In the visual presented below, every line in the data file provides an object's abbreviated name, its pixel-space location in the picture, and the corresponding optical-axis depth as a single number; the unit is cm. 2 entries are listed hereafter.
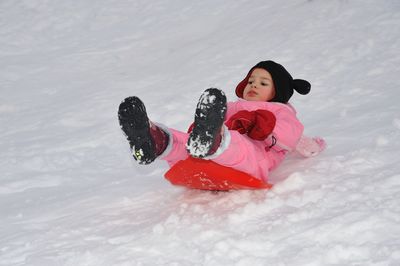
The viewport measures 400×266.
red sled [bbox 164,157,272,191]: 574
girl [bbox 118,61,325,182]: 511
